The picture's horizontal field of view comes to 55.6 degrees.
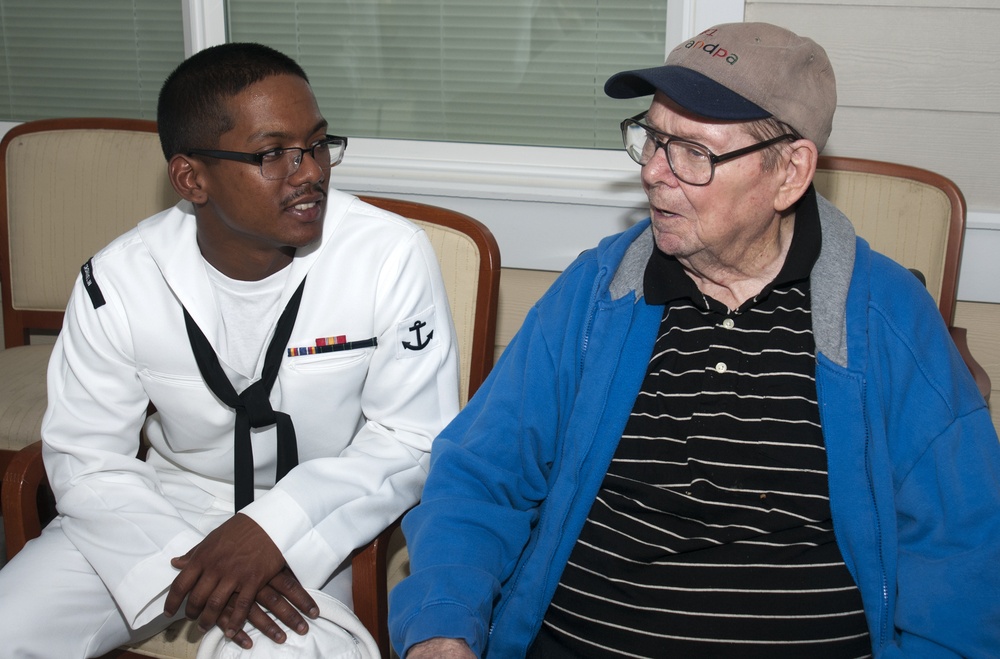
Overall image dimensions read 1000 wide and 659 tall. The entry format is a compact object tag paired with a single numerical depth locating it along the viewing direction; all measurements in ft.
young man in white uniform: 6.01
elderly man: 5.16
